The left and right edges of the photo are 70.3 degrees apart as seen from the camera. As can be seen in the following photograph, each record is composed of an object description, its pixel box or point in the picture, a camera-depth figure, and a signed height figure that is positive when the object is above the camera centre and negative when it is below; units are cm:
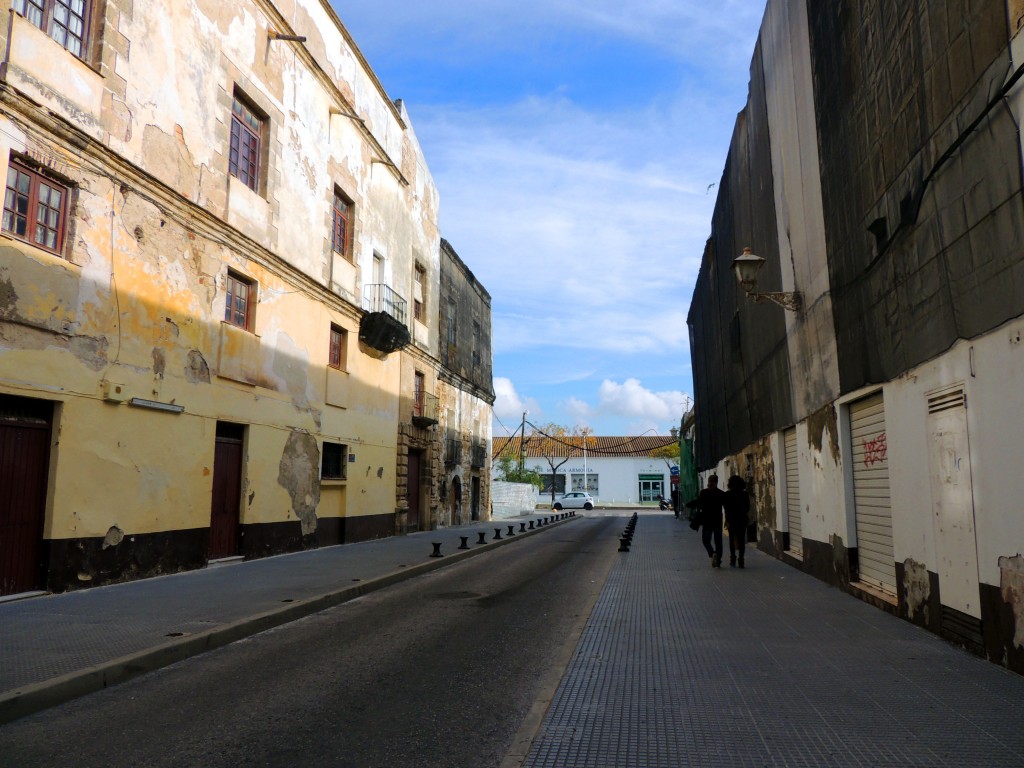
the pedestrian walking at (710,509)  1308 -45
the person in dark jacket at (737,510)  1266 -45
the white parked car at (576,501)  5525 -130
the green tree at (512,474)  5559 +79
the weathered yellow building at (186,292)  920 +324
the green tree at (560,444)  6812 +381
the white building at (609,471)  6744 +121
